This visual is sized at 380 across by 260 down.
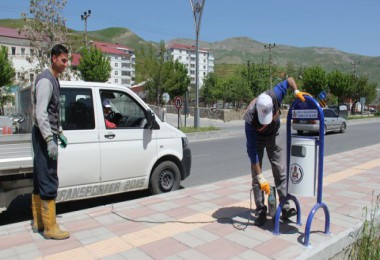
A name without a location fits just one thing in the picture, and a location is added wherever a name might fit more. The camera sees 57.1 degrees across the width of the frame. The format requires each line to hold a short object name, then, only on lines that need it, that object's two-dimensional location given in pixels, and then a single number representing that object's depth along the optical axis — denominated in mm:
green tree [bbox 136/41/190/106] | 39312
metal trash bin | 3959
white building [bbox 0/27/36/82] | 75375
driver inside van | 5633
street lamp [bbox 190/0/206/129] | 19703
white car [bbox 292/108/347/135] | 20625
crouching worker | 4000
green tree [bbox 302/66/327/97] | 47375
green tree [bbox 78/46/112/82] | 37031
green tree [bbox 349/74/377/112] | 56931
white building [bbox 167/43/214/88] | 147875
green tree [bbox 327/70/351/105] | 47188
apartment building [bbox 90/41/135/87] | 117500
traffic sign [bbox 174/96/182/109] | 20834
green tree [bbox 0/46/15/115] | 37531
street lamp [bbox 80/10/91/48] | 43091
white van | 5016
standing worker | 3855
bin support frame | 3867
